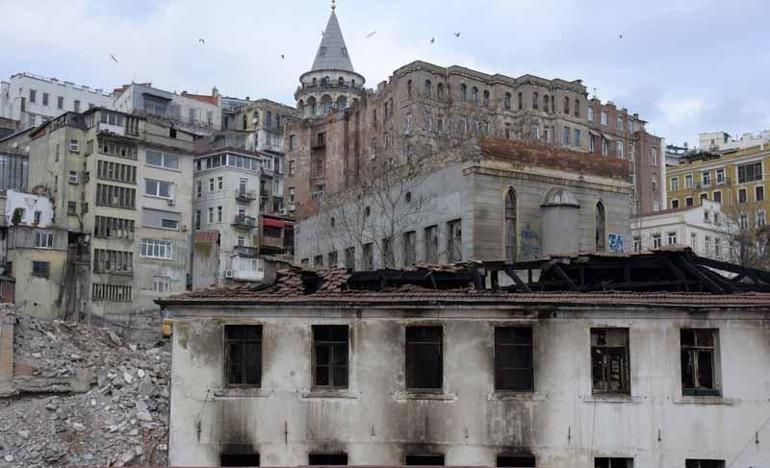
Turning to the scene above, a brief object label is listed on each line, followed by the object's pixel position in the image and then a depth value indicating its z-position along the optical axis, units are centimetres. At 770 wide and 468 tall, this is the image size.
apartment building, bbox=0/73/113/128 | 10269
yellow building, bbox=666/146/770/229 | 9406
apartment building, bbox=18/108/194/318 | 7325
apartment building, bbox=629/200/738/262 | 8100
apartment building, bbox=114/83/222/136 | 9988
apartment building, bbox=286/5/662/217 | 8075
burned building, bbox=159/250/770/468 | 2239
